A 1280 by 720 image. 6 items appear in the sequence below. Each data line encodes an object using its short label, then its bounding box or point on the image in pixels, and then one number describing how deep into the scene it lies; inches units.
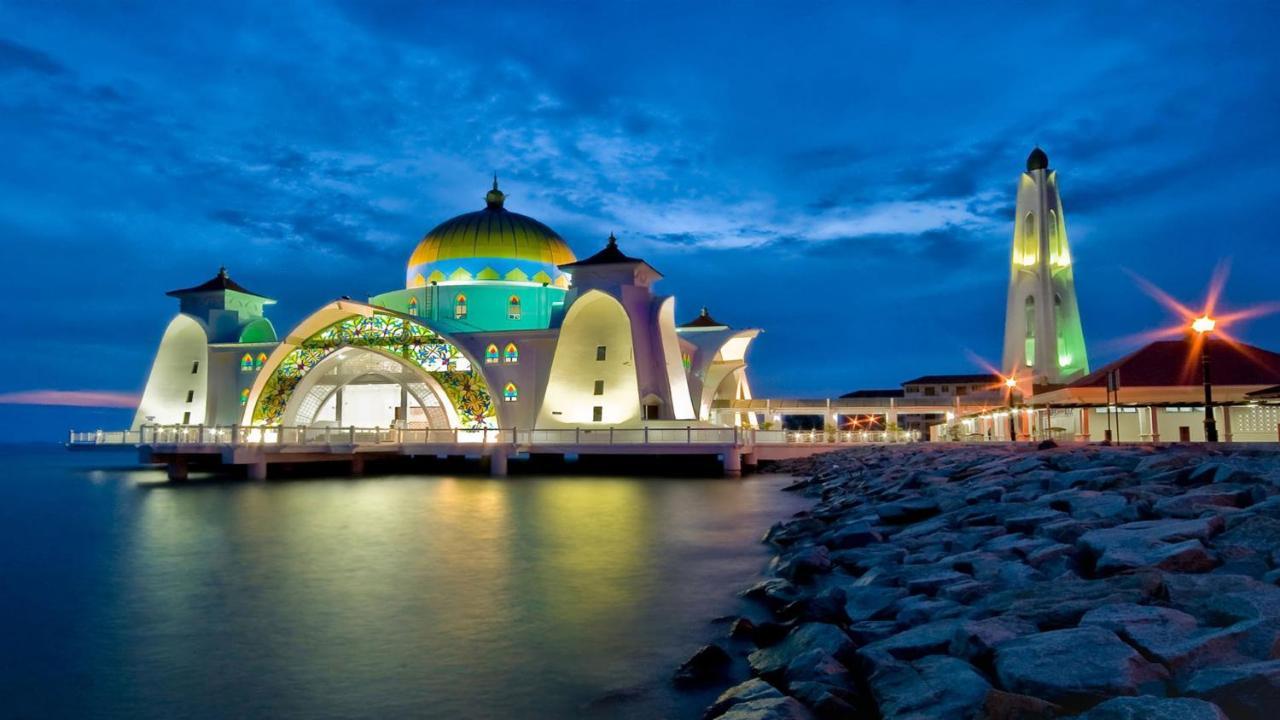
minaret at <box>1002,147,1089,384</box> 1647.4
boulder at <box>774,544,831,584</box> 332.2
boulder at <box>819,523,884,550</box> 360.8
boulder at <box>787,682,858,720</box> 172.7
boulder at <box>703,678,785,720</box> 184.4
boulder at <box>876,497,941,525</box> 409.1
